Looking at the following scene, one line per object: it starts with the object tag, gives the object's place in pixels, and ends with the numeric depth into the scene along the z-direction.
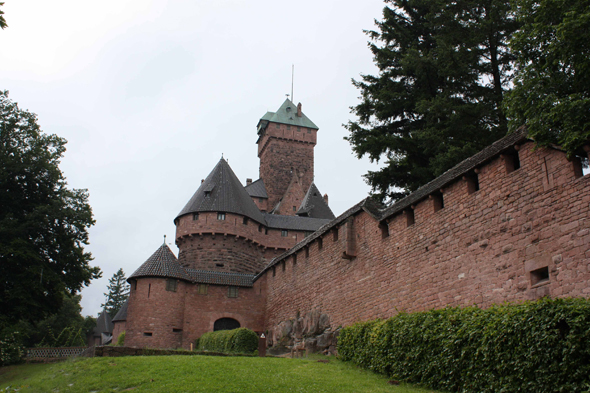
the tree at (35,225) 24.33
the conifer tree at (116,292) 72.35
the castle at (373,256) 11.76
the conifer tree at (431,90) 21.36
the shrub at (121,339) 29.08
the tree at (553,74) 11.20
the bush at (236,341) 22.06
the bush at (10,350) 22.16
